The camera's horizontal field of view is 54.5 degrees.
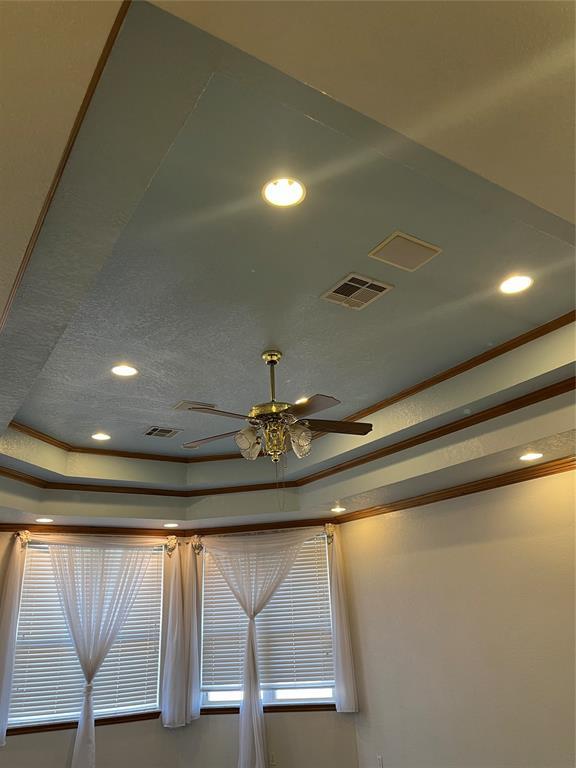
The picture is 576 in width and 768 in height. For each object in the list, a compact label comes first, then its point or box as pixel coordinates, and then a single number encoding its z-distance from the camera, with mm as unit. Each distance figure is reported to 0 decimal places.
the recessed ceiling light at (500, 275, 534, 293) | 2707
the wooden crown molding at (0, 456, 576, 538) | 4160
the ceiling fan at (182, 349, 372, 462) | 2961
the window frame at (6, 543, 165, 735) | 4945
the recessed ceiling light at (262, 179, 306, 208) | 2033
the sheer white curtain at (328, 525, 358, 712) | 5242
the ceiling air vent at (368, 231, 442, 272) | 2373
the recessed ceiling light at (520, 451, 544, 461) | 3767
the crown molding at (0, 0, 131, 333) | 1099
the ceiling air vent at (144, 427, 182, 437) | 4496
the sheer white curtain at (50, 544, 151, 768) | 5266
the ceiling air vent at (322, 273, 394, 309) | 2660
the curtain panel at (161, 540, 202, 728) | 5434
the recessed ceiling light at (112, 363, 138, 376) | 3397
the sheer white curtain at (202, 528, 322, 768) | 5629
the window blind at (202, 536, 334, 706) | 5523
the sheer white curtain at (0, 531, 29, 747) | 4812
